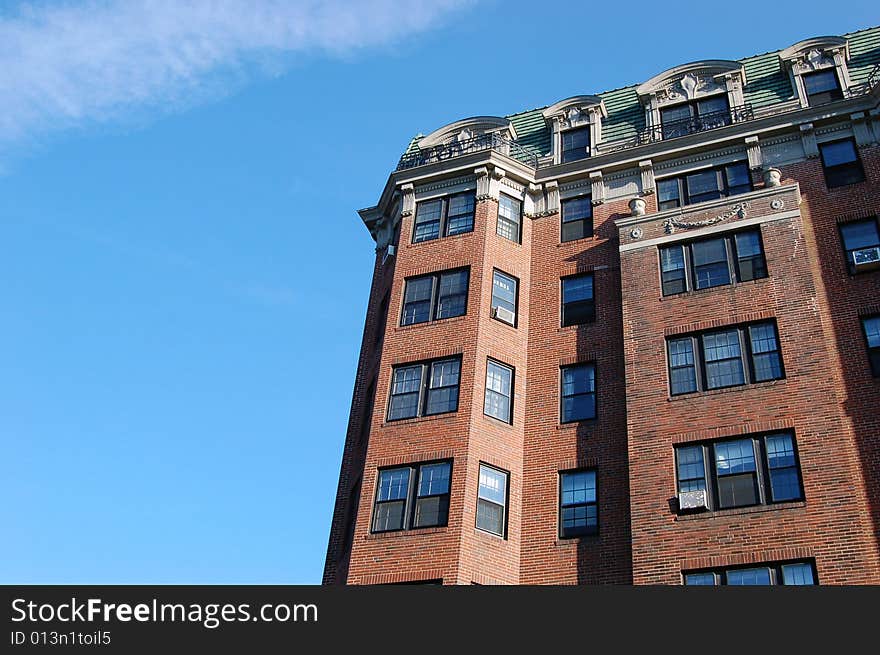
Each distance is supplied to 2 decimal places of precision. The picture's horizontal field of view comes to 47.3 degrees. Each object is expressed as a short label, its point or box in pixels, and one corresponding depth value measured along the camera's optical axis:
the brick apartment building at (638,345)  24.88
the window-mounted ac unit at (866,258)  28.50
